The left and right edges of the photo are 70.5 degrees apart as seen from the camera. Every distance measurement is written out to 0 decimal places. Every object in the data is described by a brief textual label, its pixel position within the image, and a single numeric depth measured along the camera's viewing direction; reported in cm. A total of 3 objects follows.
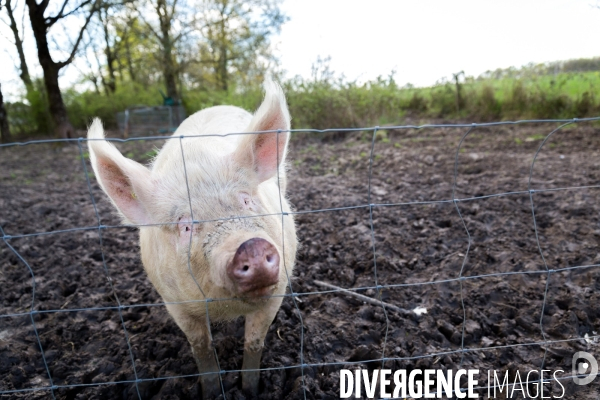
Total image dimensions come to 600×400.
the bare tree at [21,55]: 1558
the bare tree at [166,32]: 1705
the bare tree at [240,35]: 1762
